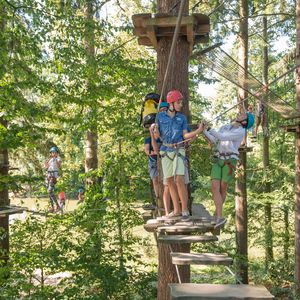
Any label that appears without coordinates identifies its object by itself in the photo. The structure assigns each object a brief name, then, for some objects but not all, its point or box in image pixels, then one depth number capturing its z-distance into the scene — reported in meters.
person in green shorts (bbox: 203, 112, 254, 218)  4.43
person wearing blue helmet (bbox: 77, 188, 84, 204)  9.60
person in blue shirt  4.02
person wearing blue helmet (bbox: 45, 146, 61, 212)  8.52
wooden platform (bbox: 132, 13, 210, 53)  4.38
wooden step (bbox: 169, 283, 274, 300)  2.24
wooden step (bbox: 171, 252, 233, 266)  3.15
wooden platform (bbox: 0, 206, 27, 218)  5.75
